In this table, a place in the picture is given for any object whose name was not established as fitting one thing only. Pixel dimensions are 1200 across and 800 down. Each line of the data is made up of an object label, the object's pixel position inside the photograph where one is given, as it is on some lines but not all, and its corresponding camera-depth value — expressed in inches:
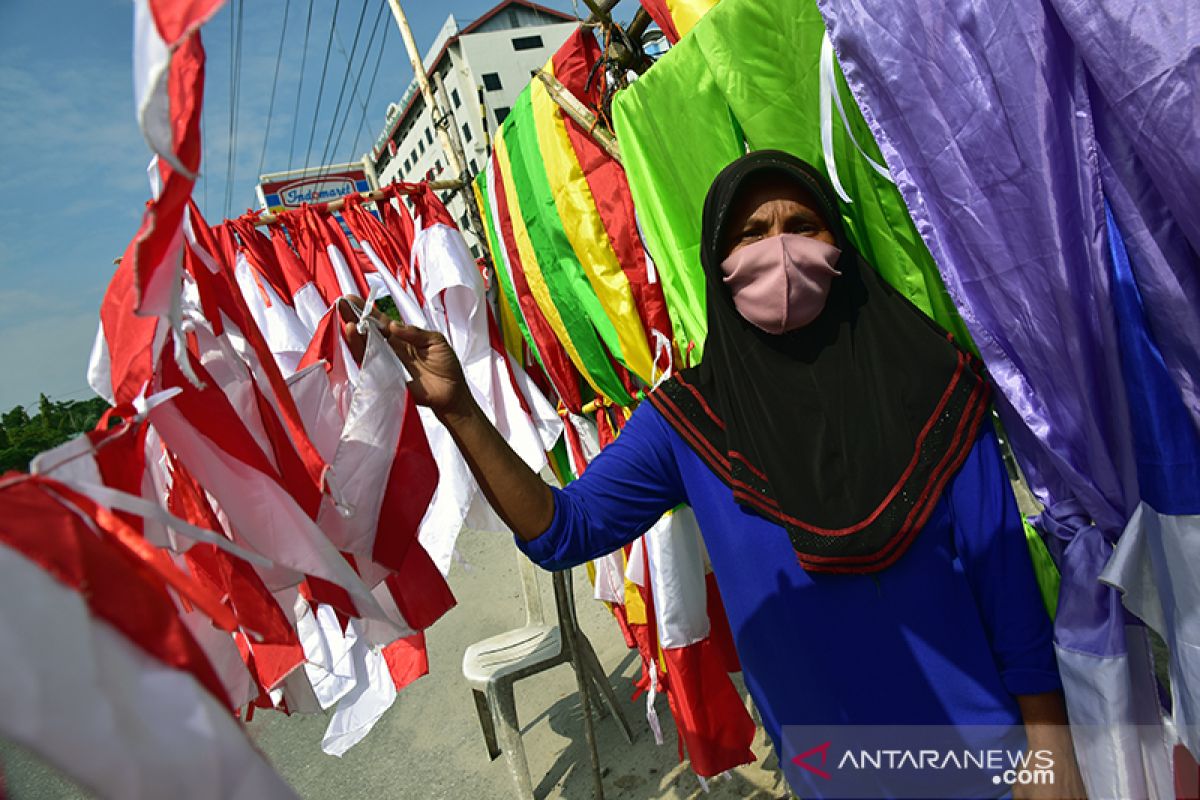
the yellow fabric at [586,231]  87.3
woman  43.3
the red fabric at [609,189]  84.7
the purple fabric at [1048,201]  35.6
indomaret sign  1531.7
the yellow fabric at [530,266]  102.7
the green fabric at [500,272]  115.6
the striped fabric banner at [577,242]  85.7
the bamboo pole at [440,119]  126.3
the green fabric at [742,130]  50.3
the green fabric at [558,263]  93.4
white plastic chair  103.9
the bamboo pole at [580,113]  81.1
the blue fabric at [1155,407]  37.6
